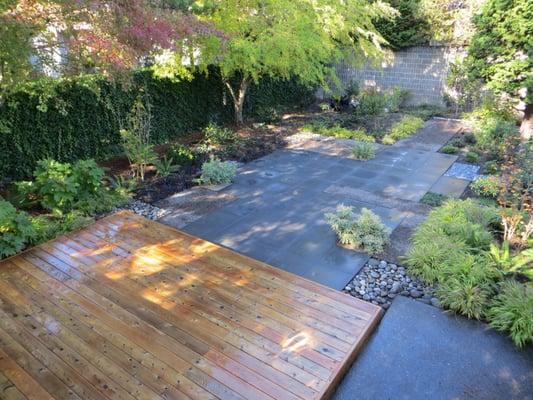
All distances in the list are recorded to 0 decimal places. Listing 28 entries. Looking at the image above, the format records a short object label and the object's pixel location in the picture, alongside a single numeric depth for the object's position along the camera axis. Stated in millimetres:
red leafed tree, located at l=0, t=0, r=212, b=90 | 3811
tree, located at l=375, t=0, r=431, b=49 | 11336
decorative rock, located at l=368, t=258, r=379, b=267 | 3939
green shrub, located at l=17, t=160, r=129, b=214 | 4770
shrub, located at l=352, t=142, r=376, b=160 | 7234
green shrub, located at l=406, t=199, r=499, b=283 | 3725
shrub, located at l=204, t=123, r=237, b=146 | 7898
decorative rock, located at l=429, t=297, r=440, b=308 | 3354
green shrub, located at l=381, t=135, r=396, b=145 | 8188
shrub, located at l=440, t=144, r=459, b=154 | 7617
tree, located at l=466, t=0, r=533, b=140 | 6568
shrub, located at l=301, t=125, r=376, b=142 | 8461
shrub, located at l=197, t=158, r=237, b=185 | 5965
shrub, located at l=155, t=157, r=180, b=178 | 6258
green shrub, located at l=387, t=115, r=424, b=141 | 8633
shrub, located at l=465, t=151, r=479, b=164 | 6996
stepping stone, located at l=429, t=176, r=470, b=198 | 5688
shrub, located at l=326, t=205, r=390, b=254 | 4160
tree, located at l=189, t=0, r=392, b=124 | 6543
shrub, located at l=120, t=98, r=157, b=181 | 6168
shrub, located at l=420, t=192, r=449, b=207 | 5332
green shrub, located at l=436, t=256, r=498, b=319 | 3219
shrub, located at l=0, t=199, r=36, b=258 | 3939
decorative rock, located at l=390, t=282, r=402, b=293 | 3553
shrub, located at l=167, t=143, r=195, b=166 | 6773
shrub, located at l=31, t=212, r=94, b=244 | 4320
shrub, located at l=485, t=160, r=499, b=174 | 6244
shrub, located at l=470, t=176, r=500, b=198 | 5320
